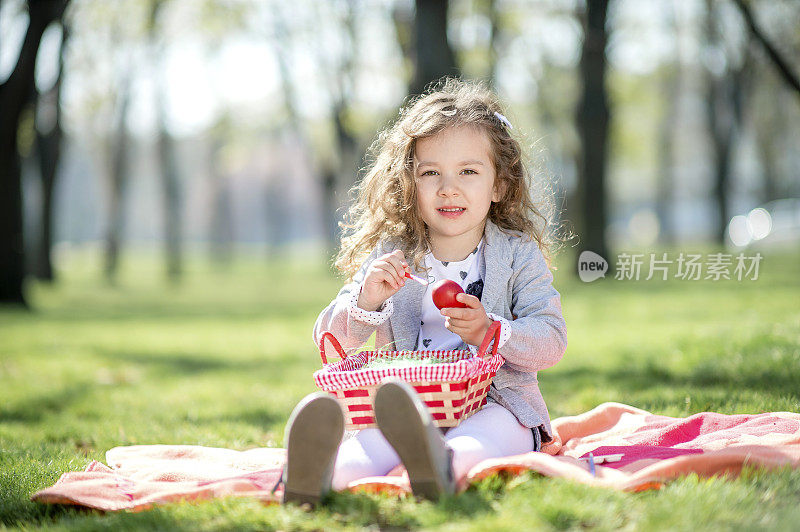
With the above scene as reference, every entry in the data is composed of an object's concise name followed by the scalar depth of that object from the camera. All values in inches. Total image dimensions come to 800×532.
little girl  108.7
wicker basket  101.6
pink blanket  97.7
